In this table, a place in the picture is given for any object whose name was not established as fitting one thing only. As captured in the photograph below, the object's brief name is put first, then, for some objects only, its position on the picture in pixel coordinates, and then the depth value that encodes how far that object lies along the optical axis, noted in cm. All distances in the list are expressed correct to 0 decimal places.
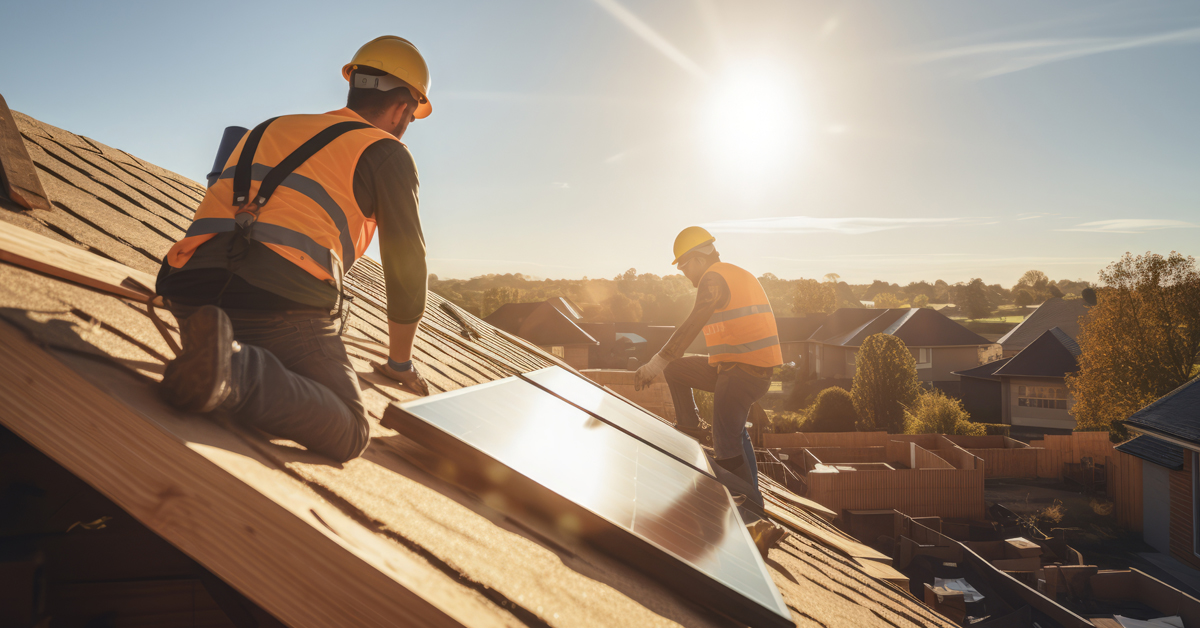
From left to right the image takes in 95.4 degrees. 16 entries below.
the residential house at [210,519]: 113
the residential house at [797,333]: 6531
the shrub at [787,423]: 3366
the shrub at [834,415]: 3572
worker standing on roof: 533
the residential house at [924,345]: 5078
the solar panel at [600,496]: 183
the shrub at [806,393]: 4942
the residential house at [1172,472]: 1695
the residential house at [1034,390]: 3856
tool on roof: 760
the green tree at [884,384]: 3459
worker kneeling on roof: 169
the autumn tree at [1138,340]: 3036
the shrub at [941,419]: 2983
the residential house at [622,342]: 5069
